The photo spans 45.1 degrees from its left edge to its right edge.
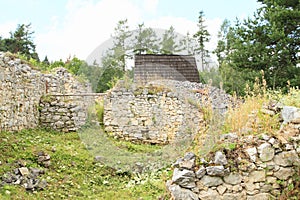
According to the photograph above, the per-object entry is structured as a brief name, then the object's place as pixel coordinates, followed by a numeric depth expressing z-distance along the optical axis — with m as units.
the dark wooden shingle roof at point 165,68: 12.27
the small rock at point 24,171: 5.71
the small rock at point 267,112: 5.30
